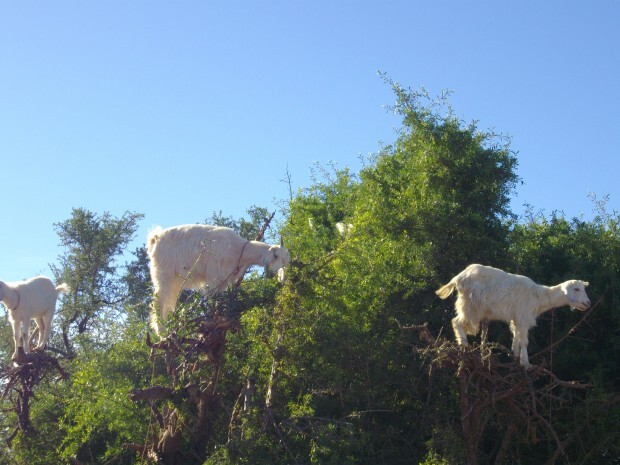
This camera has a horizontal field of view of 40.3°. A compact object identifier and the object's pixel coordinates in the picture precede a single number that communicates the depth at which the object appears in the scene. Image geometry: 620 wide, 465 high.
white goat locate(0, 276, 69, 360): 11.45
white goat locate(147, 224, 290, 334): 11.53
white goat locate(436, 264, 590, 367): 9.63
